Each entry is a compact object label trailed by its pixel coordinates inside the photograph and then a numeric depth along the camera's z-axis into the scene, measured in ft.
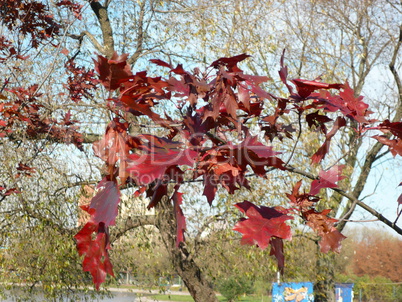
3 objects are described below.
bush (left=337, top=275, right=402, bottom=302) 64.59
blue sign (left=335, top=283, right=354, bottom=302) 56.54
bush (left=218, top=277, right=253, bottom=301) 67.76
